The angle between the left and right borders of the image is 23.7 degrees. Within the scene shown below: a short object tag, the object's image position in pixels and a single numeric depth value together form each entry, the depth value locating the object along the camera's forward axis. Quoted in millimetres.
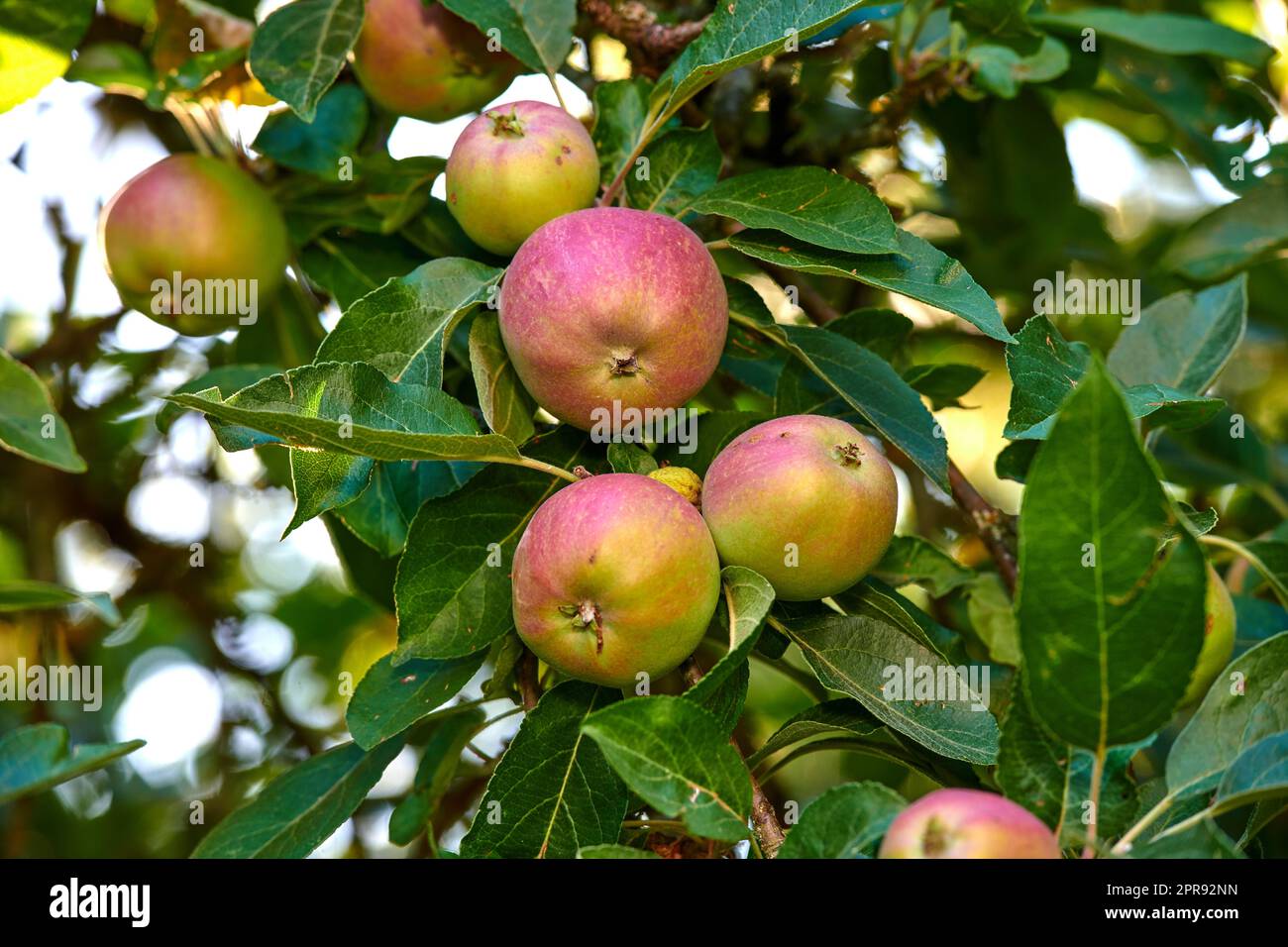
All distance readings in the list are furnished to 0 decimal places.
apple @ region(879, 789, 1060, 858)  753
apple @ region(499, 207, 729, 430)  852
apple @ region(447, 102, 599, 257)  897
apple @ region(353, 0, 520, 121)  1008
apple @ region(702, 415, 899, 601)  840
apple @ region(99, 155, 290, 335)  1013
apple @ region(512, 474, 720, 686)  822
